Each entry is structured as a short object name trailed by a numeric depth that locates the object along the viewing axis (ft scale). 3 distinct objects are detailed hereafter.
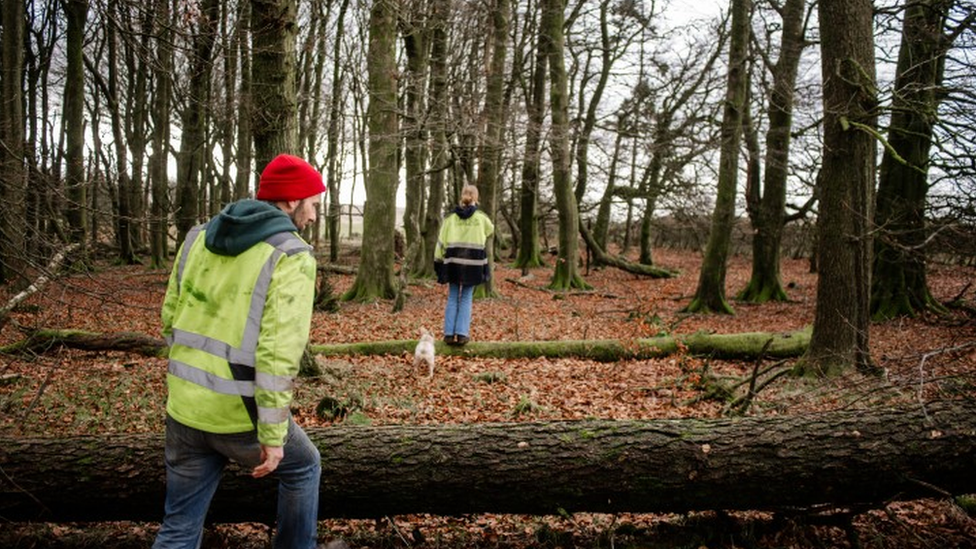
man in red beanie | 8.72
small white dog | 24.43
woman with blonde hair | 26.81
